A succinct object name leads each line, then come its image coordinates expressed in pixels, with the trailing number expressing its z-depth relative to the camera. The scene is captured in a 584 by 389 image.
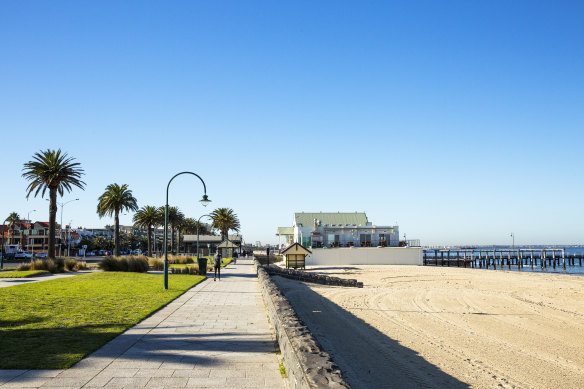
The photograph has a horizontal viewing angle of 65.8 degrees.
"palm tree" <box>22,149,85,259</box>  38.50
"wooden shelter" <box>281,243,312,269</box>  41.00
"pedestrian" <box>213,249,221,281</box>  26.44
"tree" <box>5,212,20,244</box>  98.03
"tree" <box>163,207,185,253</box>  76.36
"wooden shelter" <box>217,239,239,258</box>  55.02
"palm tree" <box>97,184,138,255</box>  54.19
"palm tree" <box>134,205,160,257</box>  70.44
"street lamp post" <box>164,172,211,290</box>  19.62
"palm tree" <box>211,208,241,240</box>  87.88
